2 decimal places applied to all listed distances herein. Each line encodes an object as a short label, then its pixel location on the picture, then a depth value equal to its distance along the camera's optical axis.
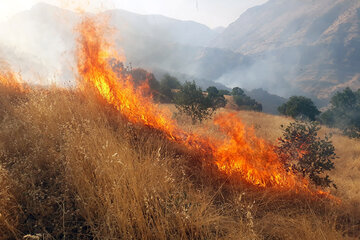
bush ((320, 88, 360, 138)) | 23.43
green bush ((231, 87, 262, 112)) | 33.94
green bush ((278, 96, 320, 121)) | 25.75
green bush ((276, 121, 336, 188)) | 5.75
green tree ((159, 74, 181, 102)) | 30.34
